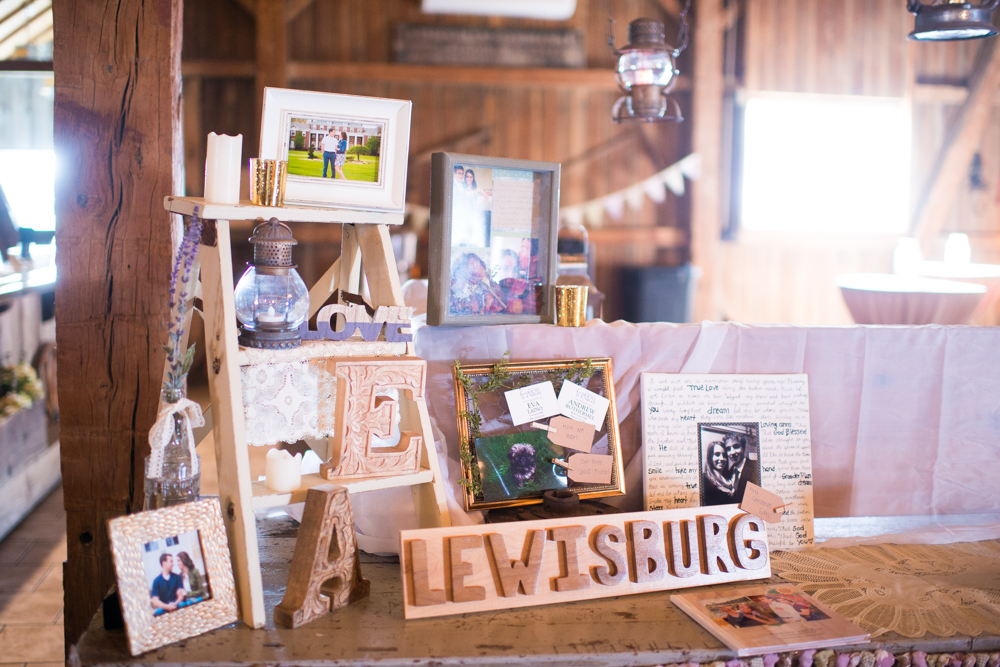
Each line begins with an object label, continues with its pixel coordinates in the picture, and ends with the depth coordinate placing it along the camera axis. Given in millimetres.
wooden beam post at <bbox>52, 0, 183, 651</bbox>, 1624
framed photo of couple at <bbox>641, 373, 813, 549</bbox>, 1684
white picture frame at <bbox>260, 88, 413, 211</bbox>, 1411
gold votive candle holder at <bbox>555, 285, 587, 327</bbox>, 1718
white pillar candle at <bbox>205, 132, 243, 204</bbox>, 1348
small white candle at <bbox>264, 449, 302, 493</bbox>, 1373
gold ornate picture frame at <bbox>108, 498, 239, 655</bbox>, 1205
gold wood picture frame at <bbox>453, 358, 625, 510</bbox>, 1611
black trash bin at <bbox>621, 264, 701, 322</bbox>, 5418
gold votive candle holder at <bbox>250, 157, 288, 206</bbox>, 1347
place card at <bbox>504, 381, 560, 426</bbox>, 1631
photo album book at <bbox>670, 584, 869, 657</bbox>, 1303
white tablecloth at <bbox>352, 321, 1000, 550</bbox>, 1749
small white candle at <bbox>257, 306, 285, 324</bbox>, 1374
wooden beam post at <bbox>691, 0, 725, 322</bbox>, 5367
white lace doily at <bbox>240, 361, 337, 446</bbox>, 1386
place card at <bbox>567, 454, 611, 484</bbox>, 1650
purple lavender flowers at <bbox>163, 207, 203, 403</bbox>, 1322
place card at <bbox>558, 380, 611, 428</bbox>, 1663
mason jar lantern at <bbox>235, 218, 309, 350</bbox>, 1362
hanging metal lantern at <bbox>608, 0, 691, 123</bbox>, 2574
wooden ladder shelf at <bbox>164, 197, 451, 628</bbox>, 1317
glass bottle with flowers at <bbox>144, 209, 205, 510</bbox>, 1324
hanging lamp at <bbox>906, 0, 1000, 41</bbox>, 2271
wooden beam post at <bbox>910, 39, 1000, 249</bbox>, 5574
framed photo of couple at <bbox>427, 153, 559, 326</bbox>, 1621
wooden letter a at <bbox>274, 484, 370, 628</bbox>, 1332
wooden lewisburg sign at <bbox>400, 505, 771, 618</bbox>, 1385
